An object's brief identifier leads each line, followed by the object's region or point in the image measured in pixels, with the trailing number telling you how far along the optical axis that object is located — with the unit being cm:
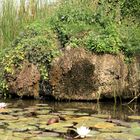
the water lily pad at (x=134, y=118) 404
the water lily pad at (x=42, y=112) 421
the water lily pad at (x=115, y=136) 322
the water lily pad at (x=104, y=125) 358
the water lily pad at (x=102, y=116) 410
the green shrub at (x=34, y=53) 535
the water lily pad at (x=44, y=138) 317
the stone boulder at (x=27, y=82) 534
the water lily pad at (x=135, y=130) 339
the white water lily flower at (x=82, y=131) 314
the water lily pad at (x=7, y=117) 388
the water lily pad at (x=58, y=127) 347
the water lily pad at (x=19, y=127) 346
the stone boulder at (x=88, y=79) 522
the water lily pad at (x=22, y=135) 322
